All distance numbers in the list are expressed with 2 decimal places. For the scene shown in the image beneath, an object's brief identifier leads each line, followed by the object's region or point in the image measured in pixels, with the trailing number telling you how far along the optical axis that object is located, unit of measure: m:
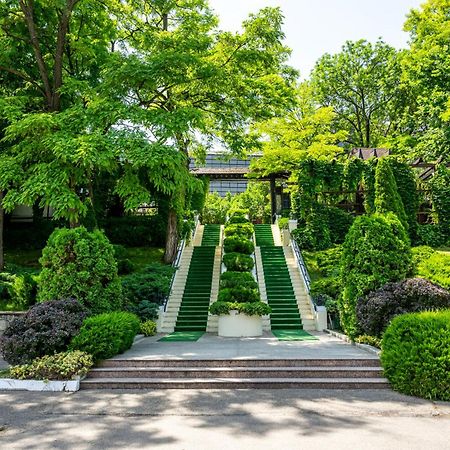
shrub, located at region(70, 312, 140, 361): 8.25
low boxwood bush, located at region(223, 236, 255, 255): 18.47
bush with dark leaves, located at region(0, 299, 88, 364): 7.98
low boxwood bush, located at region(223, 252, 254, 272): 16.64
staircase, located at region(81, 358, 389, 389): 7.45
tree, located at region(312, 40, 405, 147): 32.72
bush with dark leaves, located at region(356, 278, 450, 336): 9.10
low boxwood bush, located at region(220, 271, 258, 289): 13.84
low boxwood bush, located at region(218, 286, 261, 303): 13.31
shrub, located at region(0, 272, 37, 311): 13.98
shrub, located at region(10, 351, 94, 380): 7.54
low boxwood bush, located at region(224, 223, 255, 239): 20.22
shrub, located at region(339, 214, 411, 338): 10.02
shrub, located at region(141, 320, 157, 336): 12.96
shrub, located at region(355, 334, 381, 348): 9.36
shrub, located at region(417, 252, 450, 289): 12.90
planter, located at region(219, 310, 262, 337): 12.78
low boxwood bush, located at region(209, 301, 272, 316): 12.65
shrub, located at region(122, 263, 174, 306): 15.09
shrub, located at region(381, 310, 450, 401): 6.68
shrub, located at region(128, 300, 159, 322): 13.93
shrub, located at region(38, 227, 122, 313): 10.36
